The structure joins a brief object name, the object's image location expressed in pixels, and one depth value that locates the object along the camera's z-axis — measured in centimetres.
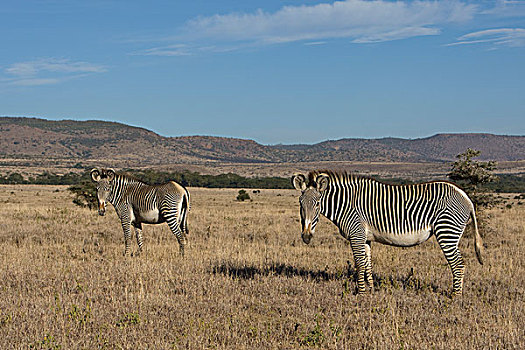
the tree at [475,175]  1853
